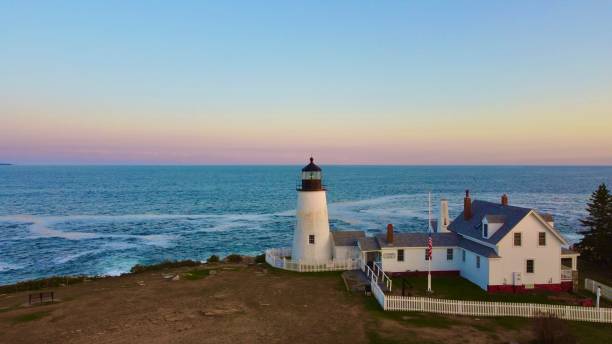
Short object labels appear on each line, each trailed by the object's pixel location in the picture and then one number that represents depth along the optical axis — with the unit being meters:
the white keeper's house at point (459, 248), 26.48
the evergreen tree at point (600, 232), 34.09
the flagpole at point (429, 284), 25.90
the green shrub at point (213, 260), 38.52
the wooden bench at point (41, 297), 25.30
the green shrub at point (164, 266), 35.09
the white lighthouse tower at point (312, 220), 34.34
